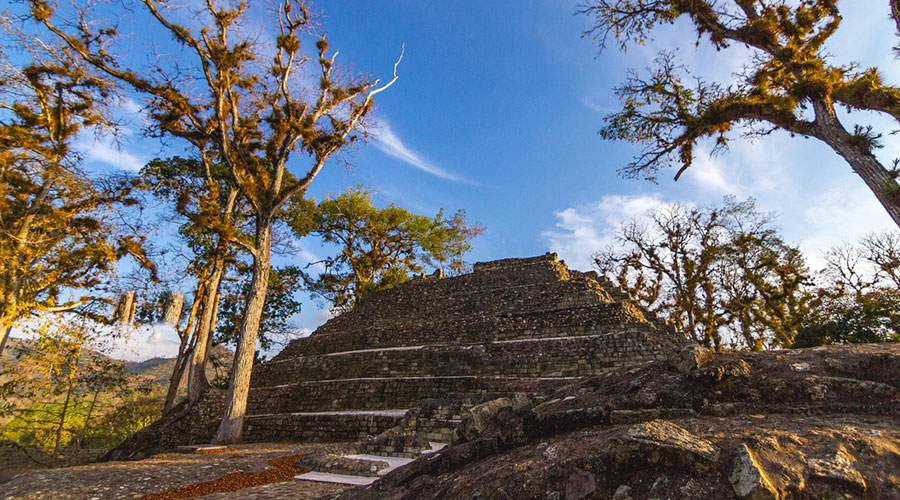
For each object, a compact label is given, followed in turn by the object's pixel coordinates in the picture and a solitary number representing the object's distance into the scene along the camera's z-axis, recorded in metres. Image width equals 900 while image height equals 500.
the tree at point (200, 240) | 14.64
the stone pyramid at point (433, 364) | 8.87
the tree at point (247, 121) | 10.85
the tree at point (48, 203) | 9.94
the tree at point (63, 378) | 11.13
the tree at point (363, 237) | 26.02
